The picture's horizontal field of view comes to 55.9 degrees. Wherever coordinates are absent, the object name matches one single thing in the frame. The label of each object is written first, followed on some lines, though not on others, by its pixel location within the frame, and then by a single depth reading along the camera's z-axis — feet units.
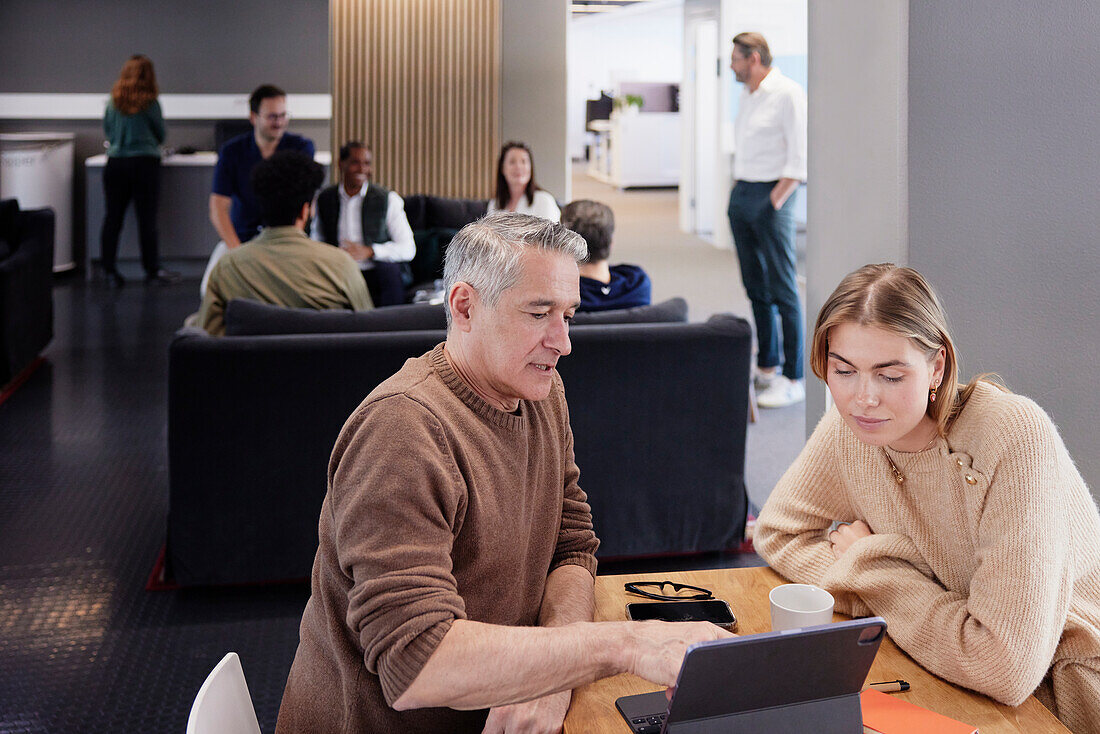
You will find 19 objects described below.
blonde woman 4.96
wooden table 4.60
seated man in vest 18.75
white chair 4.32
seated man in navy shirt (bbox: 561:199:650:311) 12.61
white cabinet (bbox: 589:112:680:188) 57.93
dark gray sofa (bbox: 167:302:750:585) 10.50
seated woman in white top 20.10
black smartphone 5.46
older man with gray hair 4.30
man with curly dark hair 12.60
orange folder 4.41
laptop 3.75
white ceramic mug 4.99
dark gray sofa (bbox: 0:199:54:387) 18.06
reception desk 30.30
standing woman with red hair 27.27
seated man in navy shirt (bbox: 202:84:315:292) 17.83
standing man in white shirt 18.54
